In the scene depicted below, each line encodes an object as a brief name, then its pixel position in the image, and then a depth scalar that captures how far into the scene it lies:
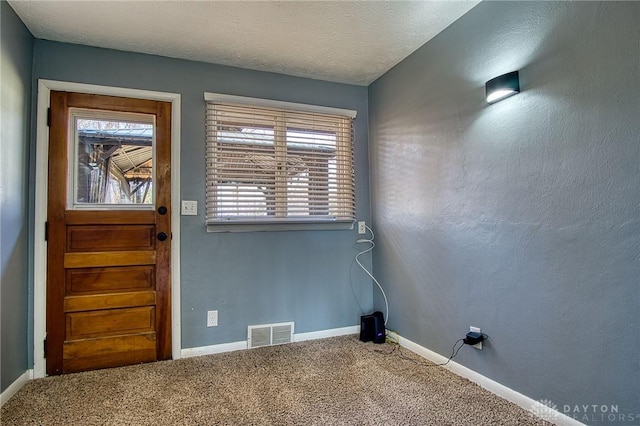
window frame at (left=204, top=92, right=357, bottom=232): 2.73
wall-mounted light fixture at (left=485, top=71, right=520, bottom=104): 1.83
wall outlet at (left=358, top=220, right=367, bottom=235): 3.19
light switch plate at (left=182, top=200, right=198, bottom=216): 2.64
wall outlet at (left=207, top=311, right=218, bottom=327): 2.68
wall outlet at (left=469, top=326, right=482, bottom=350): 2.08
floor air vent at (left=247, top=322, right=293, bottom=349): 2.79
